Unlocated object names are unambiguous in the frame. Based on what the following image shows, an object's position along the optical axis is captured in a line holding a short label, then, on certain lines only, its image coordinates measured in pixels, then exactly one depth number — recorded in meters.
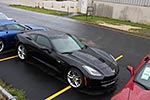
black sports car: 4.38
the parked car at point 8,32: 6.38
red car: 2.86
